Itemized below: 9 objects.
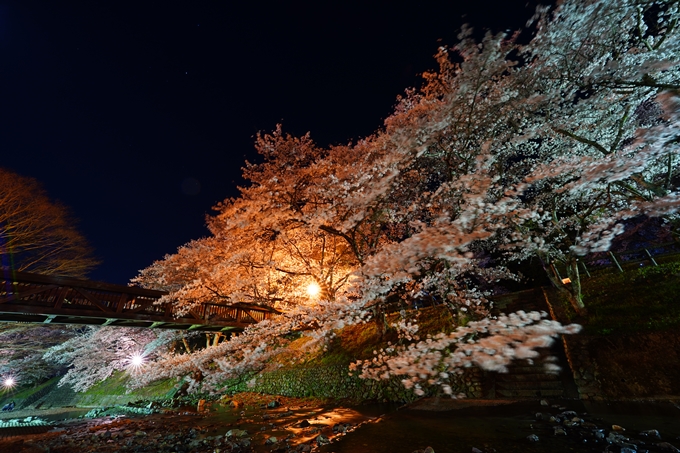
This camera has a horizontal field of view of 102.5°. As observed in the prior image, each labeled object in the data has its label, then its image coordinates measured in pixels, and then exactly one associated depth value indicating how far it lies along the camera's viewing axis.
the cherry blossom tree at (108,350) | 21.09
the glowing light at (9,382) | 28.14
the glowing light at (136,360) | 21.02
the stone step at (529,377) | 8.58
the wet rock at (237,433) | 7.34
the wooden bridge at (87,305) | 10.66
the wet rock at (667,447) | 3.99
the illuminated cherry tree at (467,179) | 5.53
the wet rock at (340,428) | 6.67
